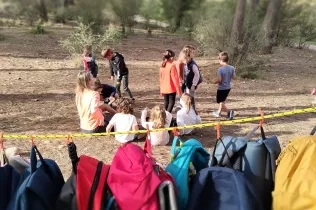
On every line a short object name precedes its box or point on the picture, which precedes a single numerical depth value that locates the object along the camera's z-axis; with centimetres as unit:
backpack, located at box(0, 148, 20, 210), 247
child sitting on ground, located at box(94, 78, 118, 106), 804
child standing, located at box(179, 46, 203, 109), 709
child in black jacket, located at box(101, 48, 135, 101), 831
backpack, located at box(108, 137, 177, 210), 234
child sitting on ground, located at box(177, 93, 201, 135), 657
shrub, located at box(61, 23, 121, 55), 1380
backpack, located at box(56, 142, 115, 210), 239
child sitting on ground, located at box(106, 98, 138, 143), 596
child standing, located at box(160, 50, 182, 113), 716
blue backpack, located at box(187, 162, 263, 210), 241
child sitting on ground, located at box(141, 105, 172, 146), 604
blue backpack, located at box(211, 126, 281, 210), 262
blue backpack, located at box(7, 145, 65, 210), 237
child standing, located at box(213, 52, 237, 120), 757
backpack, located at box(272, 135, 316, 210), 233
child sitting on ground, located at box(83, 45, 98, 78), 926
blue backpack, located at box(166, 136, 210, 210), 255
